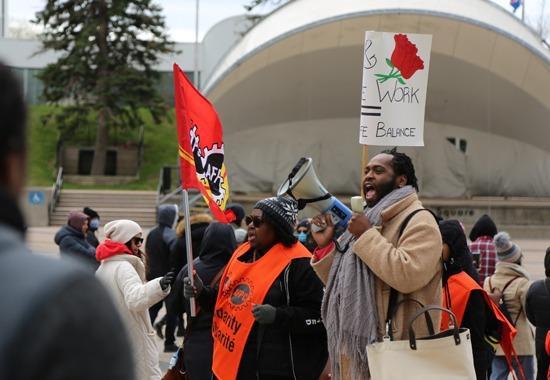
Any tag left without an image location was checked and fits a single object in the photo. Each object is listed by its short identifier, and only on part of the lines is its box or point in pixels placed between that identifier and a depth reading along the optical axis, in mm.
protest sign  7141
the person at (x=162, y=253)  11141
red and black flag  6887
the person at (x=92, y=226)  12031
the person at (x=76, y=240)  10078
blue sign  31416
